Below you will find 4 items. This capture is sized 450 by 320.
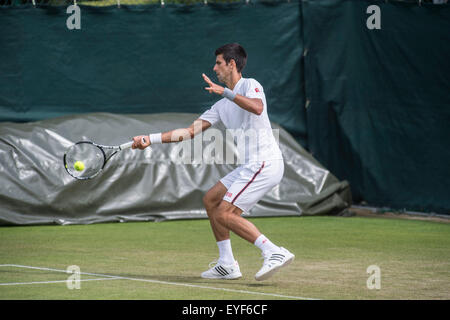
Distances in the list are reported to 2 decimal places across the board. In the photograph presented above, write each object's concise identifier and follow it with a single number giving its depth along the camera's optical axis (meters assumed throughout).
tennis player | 12.29
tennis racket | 19.56
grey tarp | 20.41
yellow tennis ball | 14.02
